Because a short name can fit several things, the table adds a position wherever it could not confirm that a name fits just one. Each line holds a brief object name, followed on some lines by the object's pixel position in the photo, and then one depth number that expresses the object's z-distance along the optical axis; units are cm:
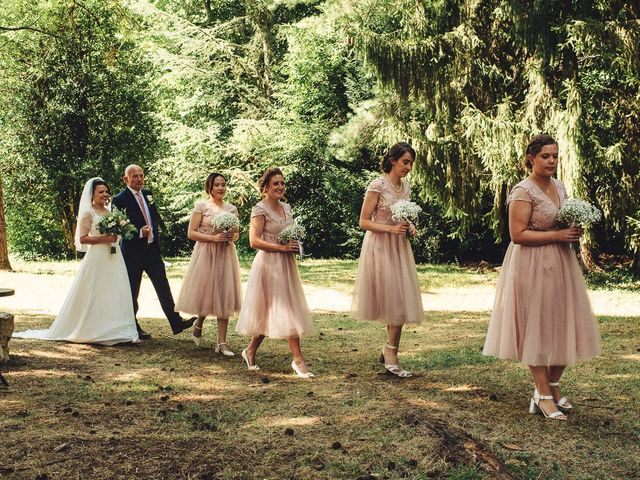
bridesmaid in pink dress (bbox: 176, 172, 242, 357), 867
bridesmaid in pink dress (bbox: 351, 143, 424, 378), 724
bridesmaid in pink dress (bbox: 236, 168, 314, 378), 735
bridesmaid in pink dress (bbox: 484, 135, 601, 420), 563
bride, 916
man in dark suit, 944
